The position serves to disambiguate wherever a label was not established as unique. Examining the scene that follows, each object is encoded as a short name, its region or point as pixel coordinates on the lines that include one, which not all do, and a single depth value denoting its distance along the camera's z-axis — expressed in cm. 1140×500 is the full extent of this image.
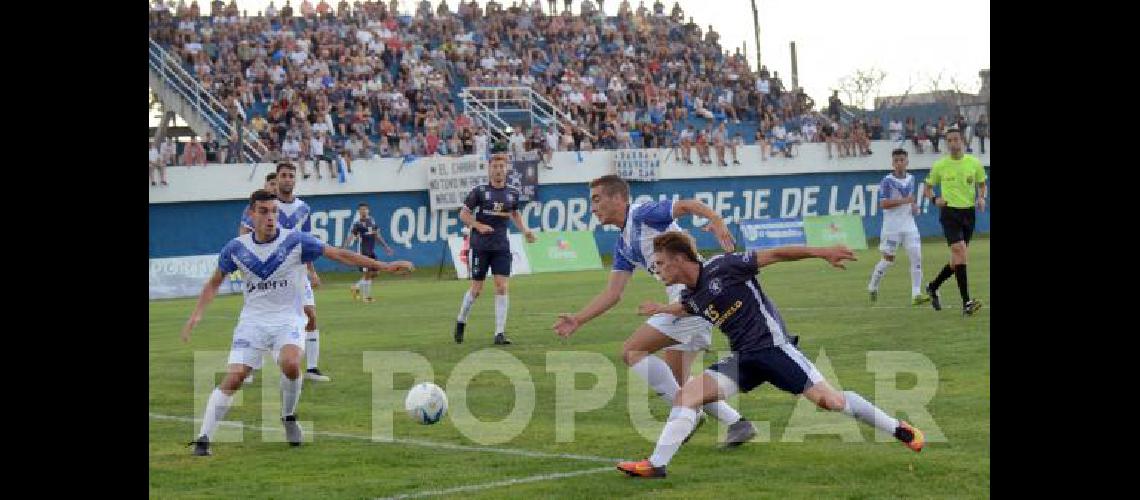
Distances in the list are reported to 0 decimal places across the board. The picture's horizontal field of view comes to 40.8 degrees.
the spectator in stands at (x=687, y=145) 5075
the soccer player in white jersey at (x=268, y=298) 1209
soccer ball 1217
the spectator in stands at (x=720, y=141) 5150
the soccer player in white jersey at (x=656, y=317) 1138
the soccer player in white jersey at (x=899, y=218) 2380
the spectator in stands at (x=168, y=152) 4147
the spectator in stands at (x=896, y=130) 5802
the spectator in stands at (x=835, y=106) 5969
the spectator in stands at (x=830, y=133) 5454
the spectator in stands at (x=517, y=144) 4697
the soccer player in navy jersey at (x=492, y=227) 2147
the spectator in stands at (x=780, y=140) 5325
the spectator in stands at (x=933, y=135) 5669
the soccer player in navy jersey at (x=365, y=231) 3778
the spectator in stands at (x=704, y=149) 5119
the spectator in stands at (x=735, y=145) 5200
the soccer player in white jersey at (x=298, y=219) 1661
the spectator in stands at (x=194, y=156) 4162
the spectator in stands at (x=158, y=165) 4078
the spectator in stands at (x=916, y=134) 5638
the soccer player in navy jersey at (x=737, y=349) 1009
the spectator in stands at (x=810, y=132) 5628
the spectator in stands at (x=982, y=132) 5812
